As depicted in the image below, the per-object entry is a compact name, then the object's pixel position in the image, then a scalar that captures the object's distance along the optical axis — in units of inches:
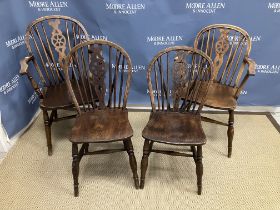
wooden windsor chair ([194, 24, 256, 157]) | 83.5
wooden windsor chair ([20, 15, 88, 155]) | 83.2
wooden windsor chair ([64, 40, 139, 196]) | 69.4
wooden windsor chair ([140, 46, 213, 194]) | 69.6
